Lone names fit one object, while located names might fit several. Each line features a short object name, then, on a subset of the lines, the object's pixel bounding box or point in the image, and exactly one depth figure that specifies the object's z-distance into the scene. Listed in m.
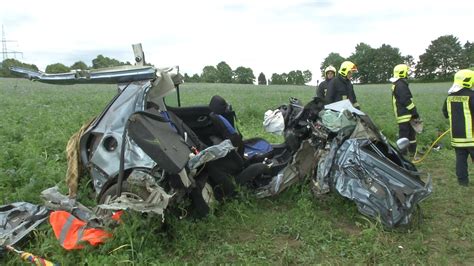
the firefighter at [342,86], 8.12
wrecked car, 3.69
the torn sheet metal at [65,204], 3.82
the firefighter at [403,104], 7.86
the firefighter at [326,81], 9.73
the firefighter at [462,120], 5.92
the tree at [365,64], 80.29
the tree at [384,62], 79.62
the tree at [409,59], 78.26
